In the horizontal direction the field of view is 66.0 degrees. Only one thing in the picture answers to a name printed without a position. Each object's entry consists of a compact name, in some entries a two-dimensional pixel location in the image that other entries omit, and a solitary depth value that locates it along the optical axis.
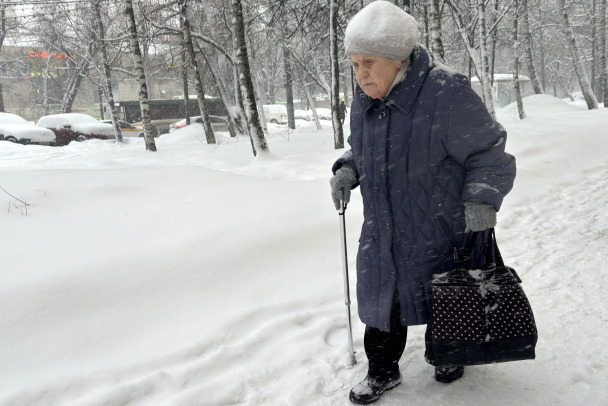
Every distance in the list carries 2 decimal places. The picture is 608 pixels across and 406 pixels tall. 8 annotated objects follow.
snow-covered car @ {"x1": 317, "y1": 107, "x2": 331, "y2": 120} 40.72
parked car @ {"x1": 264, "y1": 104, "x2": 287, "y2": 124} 40.51
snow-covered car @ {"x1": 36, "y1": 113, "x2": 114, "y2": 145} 23.23
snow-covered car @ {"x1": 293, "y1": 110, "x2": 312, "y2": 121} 41.34
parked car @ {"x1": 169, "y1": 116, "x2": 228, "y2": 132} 27.96
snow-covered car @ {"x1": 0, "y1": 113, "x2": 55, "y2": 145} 20.89
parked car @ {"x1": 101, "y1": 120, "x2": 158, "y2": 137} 27.00
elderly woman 2.03
